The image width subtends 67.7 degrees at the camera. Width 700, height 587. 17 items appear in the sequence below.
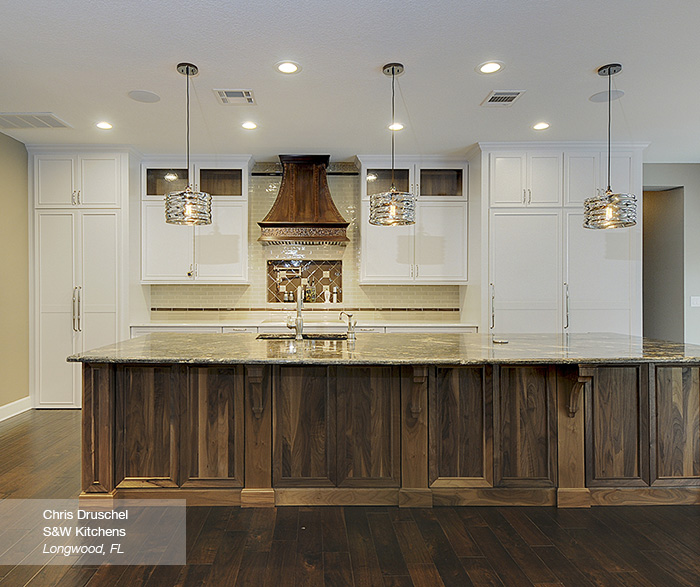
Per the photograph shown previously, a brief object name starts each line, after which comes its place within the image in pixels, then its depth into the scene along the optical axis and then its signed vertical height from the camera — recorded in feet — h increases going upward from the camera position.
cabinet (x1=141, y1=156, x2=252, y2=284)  18.67 +2.20
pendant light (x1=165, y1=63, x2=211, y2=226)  10.96 +1.84
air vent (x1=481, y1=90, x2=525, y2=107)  12.67 +4.85
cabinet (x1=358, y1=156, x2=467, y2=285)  18.71 +1.99
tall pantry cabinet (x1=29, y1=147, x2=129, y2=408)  17.53 +1.03
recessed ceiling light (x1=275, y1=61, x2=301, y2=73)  10.98 +4.82
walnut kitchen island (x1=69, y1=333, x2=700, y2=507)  9.88 -2.70
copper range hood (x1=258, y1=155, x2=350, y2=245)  17.90 +2.85
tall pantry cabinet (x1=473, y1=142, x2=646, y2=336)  17.34 +1.54
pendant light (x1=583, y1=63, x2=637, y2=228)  10.85 +1.74
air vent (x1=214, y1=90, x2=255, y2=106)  12.64 +4.85
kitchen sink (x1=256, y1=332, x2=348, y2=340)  12.40 -1.09
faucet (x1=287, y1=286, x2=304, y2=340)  12.28 -0.79
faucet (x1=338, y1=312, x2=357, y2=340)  11.57 -0.90
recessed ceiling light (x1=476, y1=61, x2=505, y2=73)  11.03 +4.84
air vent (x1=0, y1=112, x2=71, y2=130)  14.06 +4.81
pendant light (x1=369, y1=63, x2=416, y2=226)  11.05 +1.82
